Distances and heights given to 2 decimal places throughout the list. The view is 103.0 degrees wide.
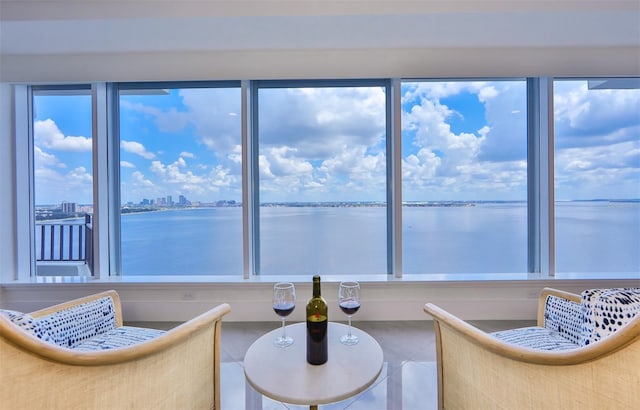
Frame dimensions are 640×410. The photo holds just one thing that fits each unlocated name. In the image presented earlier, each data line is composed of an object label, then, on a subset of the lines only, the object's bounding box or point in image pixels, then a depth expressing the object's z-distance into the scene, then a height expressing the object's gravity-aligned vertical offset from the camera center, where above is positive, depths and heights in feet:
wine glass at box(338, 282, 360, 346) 4.04 -1.58
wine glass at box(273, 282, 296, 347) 3.99 -1.55
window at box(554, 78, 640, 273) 8.70 +1.17
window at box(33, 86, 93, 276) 8.91 +1.10
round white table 3.00 -2.22
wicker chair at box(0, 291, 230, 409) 2.69 -2.02
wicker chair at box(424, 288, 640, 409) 2.60 -2.01
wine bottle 3.51 -1.81
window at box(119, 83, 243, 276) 9.00 +1.26
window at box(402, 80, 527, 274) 8.82 +1.41
